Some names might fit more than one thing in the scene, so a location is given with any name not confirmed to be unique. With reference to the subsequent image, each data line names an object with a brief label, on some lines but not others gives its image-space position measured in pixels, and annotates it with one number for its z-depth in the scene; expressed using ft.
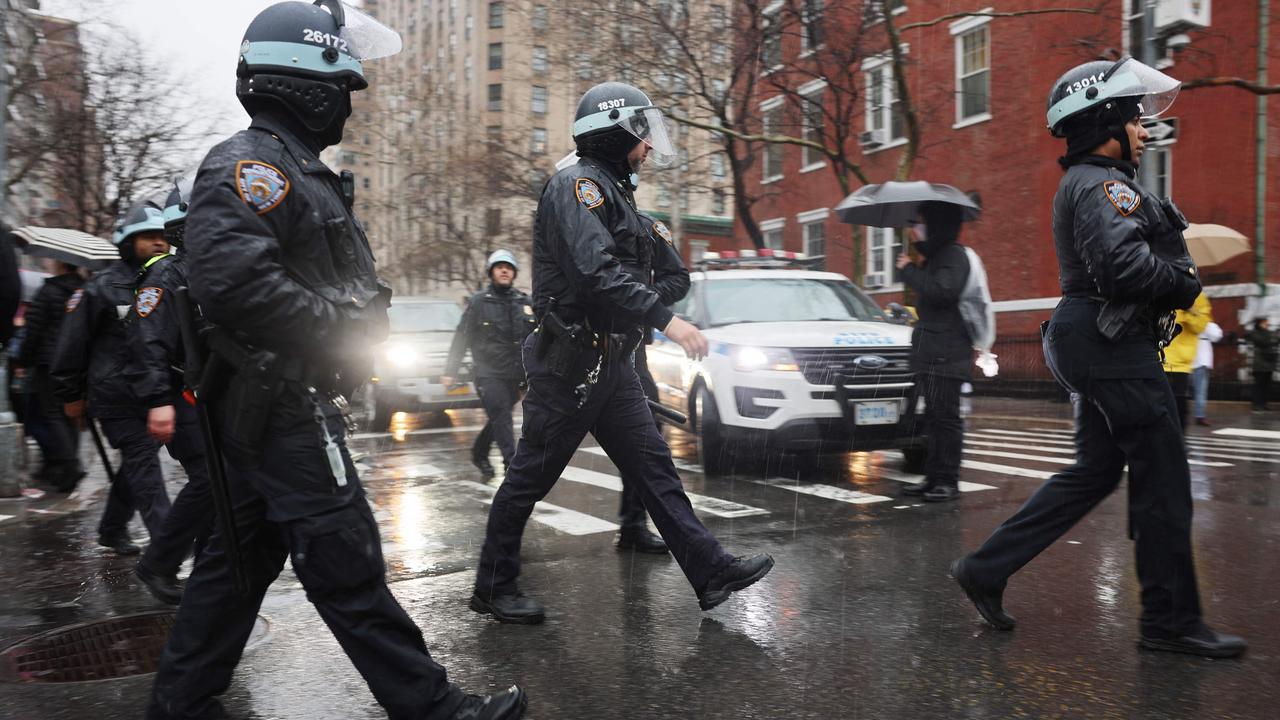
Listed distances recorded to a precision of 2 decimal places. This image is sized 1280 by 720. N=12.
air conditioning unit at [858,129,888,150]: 84.17
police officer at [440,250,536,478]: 27.12
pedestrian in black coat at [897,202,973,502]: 23.38
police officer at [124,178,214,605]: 14.25
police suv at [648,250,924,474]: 25.67
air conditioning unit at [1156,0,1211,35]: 40.40
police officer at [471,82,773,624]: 13.62
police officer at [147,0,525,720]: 8.53
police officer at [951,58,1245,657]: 11.77
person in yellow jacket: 24.83
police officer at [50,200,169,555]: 17.75
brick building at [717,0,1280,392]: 58.08
